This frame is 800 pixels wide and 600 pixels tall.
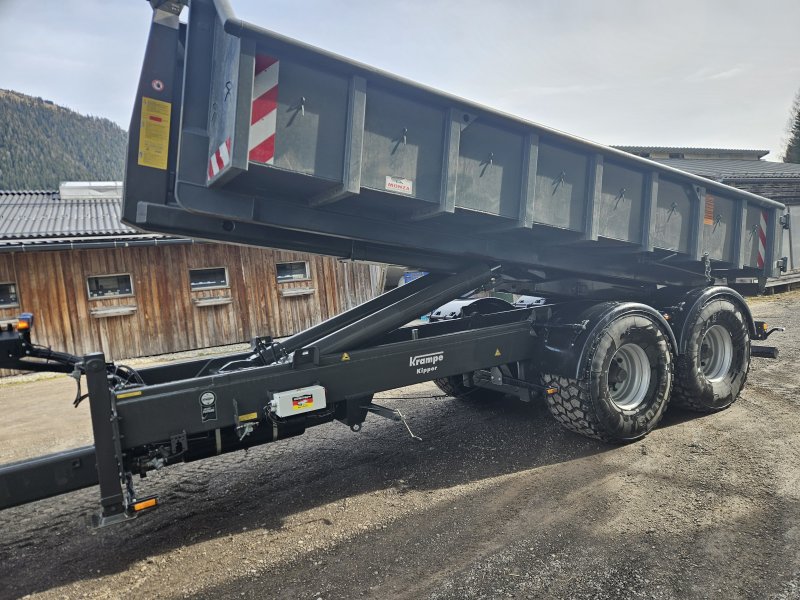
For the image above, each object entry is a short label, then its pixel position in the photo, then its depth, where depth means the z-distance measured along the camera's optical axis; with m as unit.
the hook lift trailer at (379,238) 2.86
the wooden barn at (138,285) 10.87
